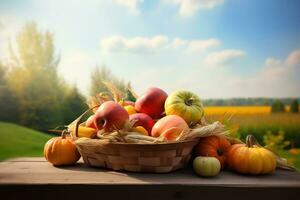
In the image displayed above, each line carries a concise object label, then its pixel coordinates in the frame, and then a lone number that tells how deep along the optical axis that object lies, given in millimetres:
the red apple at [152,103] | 1350
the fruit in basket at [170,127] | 1136
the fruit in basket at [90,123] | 1294
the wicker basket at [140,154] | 1074
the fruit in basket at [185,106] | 1272
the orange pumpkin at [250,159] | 1177
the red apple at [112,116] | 1174
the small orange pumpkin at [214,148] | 1244
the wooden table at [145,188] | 1030
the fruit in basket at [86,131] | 1247
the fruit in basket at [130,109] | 1361
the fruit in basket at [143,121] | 1241
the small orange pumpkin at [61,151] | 1277
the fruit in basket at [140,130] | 1175
